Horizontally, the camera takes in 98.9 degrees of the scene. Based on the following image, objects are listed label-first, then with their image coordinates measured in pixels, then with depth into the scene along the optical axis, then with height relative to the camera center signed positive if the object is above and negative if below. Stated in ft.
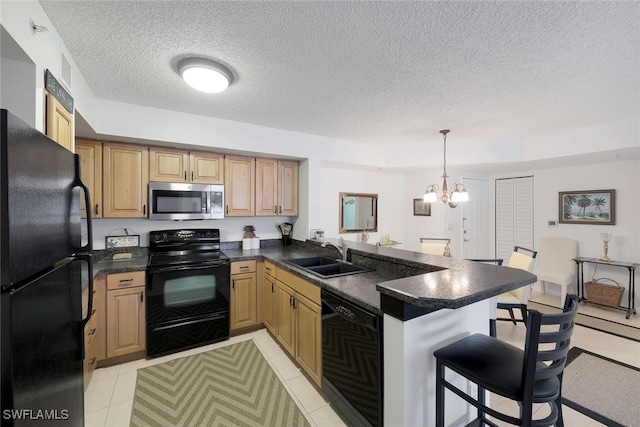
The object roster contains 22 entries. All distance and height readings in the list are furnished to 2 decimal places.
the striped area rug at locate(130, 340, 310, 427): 6.13 -4.57
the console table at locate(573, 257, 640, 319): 11.63 -2.63
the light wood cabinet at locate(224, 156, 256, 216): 10.80 +1.13
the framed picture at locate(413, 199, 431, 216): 15.99 +0.34
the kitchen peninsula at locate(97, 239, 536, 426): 4.33 -1.85
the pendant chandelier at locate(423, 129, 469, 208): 11.34 +0.75
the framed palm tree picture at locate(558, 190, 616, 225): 12.94 +0.35
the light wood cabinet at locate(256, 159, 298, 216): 11.52 +1.13
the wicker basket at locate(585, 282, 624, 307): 12.01 -3.58
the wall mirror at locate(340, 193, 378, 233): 14.93 +0.08
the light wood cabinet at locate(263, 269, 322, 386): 6.82 -3.03
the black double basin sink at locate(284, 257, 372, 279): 7.98 -1.69
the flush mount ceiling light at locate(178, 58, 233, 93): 6.16 +3.27
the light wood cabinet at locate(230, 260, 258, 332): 9.82 -2.98
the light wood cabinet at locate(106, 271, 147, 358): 8.06 -3.03
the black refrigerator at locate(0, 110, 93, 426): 2.46 -0.73
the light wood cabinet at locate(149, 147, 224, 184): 9.61 +1.73
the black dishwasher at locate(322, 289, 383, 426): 4.92 -2.95
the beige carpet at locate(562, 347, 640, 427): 6.21 -4.52
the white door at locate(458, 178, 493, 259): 16.25 -0.45
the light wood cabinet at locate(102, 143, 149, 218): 8.87 +1.10
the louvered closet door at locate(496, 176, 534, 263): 15.84 -0.01
